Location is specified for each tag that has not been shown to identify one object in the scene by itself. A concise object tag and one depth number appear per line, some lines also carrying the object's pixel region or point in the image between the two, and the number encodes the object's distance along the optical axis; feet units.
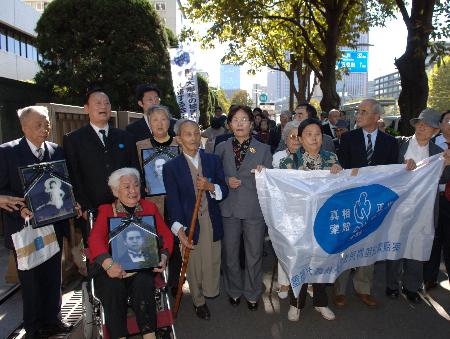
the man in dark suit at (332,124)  28.94
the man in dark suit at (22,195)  11.37
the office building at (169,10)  231.03
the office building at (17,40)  89.56
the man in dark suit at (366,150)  15.07
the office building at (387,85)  552.82
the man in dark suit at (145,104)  15.79
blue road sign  85.51
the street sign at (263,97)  90.86
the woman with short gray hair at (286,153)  14.74
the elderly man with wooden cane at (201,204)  13.48
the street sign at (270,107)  75.95
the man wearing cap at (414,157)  14.74
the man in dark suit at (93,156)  12.95
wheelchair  11.09
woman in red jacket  10.89
